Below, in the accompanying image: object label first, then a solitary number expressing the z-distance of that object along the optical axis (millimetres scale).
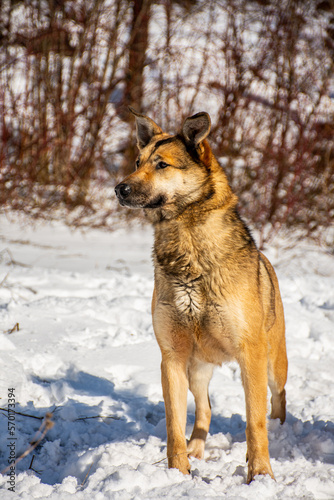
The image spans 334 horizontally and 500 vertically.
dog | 5578
